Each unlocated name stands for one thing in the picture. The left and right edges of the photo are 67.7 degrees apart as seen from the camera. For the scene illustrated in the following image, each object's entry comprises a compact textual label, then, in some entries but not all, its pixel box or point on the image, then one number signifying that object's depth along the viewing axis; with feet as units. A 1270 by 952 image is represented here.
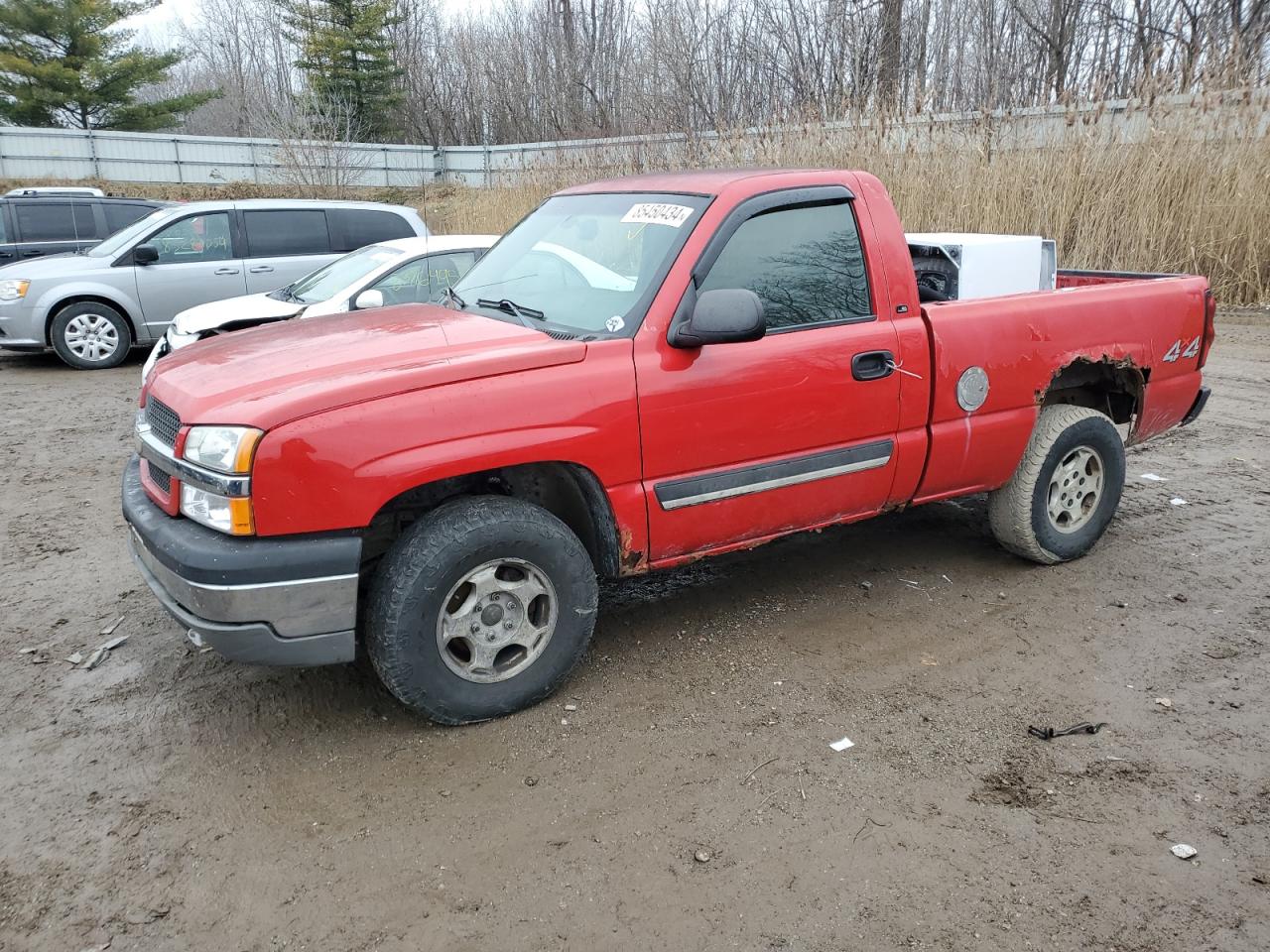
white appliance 16.31
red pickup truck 10.04
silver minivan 33.63
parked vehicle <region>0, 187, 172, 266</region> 41.88
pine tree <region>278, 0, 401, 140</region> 103.19
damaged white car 25.00
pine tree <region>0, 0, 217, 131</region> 96.58
